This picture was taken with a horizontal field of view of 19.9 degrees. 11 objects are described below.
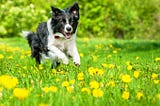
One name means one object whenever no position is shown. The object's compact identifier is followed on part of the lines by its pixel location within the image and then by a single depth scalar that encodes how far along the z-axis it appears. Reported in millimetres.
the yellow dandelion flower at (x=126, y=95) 3584
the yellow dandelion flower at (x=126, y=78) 3951
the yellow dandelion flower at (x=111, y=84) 4340
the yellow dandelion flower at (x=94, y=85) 3836
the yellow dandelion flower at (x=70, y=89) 3954
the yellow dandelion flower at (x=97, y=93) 3496
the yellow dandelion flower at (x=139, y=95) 3704
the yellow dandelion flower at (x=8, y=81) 3344
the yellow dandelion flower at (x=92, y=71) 4850
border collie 7270
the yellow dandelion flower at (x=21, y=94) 2932
